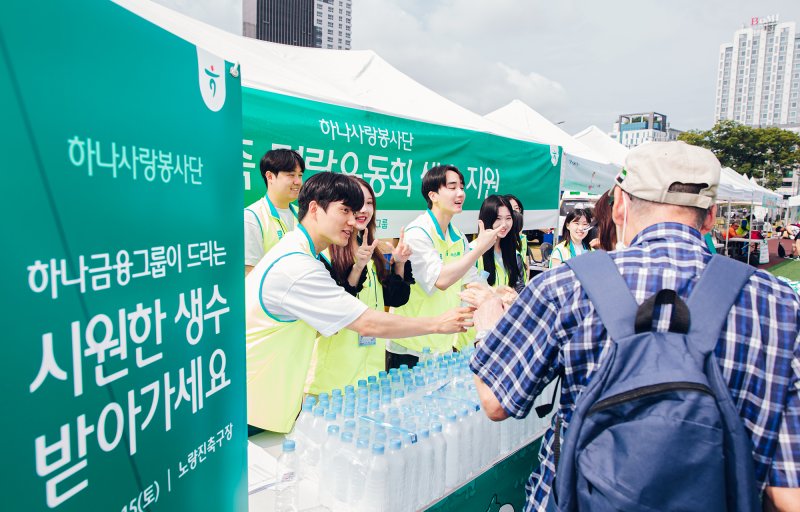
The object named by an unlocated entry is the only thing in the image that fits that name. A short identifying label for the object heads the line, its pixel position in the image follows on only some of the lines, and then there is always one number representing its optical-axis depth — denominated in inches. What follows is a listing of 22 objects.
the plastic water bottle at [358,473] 56.7
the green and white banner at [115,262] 27.2
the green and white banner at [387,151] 112.9
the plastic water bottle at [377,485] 55.6
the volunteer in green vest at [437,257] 125.0
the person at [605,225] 113.3
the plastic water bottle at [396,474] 56.6
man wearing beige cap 41.4
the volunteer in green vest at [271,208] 127.6
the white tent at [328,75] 111.6
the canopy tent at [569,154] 235.8
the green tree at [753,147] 1222.9
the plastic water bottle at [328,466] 59.3
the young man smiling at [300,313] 78.8
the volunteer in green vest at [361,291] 96.0
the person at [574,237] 217.3
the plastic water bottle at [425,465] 60.9
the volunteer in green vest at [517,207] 176.3
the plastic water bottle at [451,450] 64.8
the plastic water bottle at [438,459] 62.8
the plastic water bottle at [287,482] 58.6
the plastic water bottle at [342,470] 57.7
